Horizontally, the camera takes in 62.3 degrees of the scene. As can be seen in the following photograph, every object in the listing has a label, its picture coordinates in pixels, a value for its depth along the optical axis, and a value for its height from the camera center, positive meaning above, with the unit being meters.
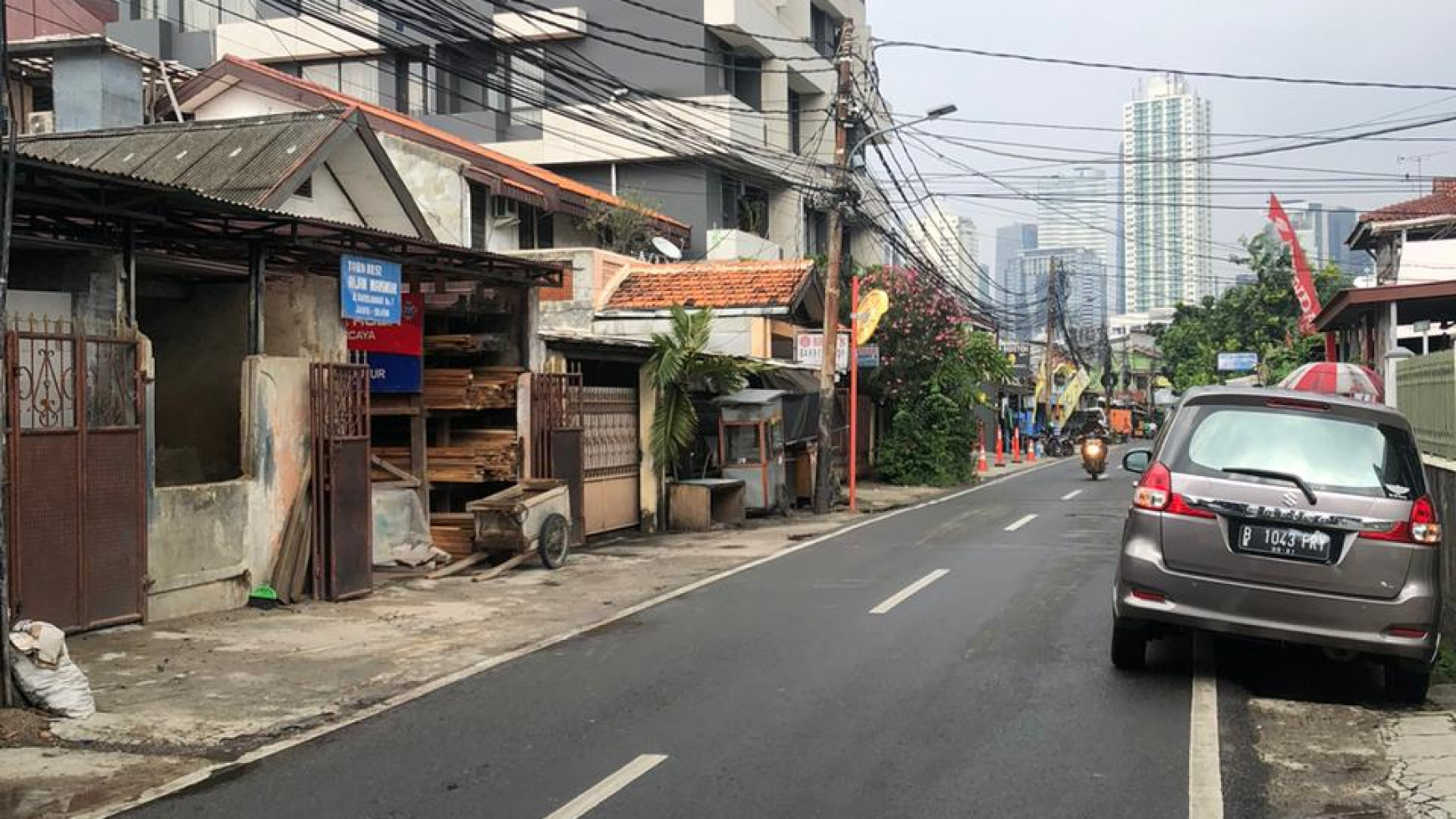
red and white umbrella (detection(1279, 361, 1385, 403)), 15.43 +0.21
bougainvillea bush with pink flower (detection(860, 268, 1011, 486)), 28.88 +0.51
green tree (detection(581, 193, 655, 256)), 29.12 +4.23
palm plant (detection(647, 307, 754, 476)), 18.81 +0.39
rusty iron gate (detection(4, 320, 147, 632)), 8.99 -0.58
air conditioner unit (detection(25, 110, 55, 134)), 21.41 +5.01
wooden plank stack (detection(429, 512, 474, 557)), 15.41 -1.74
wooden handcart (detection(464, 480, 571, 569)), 14.14 -1.47
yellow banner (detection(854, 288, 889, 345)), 24.59 +1.77
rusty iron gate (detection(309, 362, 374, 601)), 11.93 -0.82
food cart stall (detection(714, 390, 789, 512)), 21.31 -0.75
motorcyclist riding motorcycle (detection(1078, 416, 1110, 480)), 31.41 -1.49
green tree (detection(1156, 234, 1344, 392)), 45.09 +3.26
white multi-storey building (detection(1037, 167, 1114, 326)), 30.69 +6.01
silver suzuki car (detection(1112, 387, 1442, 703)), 6.81 -0.79
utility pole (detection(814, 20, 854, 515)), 22.70 +2.05
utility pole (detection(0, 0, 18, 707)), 7.05 +0.84
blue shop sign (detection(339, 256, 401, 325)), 12.48 +1.17
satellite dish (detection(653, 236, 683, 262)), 29.95 +3.79
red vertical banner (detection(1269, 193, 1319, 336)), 30.50 +3.18
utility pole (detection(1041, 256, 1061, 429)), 50.06 +4.37
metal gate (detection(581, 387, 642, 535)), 18.05 -0.93
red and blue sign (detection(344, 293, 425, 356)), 14.34 +0.82
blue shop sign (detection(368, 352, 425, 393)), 14.93 +0.35
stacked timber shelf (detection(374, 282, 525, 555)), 15.91 -0.13
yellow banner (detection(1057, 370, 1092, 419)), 58.09 +0.16
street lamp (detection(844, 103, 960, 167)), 22.41 +5.25
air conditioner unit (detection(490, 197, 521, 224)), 26.53 +4.25
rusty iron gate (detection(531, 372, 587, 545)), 16.31 -0.47
